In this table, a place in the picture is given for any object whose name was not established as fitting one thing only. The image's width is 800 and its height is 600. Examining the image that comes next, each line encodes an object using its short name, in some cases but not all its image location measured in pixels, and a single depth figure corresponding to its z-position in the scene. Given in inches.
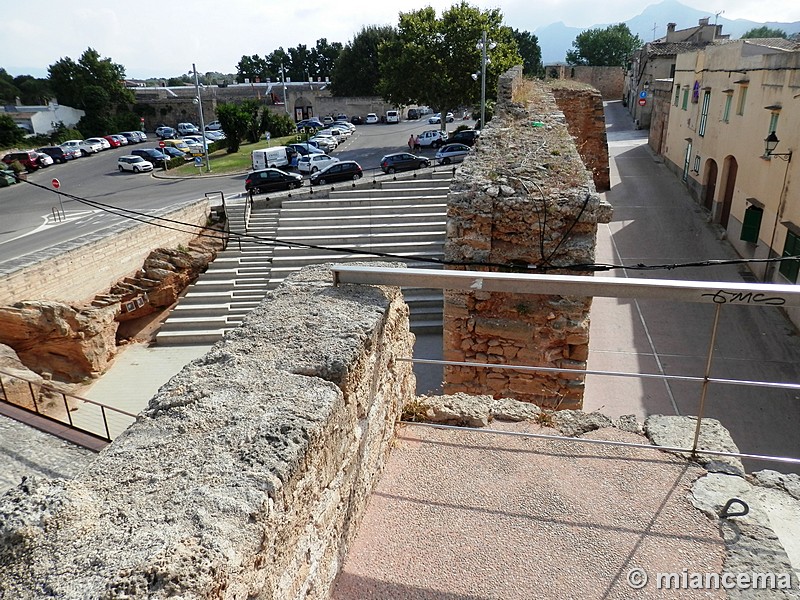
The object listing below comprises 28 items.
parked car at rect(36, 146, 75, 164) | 1510.8
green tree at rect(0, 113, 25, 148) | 1619.7
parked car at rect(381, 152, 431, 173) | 1075.3
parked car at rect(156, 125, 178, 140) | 1987.2
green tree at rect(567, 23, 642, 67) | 2970.0
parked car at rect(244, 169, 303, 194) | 951.6
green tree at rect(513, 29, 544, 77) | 2773.1
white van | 1214.9
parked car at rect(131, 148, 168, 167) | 1435.8
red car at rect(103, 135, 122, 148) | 1779.0
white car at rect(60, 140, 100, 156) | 1602.1
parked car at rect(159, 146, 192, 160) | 1508.4
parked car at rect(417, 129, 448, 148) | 1445.6
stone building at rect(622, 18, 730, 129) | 1485.0
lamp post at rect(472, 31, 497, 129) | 1016.1
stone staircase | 620.7
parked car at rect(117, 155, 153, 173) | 1359.5
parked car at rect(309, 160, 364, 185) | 982.4
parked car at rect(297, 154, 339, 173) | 1146.7
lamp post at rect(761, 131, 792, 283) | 506.1
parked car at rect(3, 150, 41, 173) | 1400.1
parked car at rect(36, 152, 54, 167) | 1456.7
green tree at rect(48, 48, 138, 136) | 2098.9
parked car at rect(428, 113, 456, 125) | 2007.6
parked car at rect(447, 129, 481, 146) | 1291.8
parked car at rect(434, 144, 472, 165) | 1106.1
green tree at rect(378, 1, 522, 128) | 1389.0
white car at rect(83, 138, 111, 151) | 1710.1
